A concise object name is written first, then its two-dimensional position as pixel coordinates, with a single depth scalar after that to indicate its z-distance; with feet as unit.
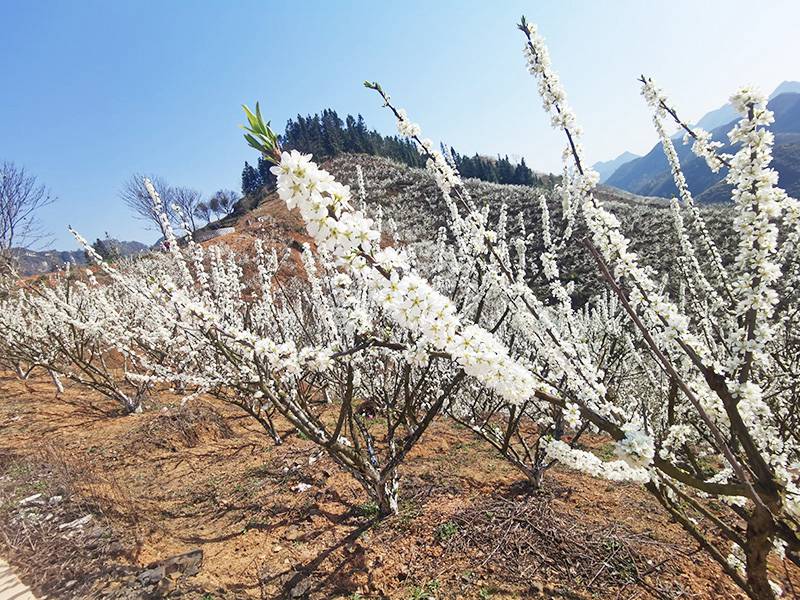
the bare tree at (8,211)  38.54
